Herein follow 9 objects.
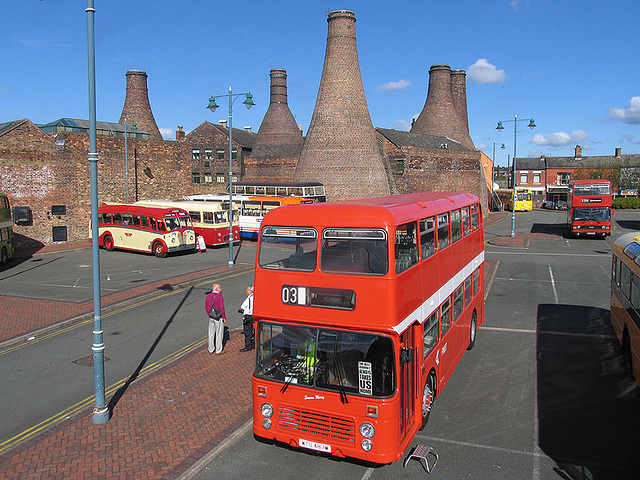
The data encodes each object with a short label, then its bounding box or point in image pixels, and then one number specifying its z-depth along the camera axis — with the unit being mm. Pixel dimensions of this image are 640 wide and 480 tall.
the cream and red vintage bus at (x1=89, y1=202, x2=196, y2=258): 26203
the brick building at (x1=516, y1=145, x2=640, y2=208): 77000
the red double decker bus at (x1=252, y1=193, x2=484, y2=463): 6238
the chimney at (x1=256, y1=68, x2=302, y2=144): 49344
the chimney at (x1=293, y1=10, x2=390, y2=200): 37000
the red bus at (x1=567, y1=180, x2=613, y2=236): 33156
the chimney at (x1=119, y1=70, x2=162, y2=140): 47375
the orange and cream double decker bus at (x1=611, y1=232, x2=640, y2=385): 9023
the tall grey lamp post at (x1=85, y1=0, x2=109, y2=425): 7836
